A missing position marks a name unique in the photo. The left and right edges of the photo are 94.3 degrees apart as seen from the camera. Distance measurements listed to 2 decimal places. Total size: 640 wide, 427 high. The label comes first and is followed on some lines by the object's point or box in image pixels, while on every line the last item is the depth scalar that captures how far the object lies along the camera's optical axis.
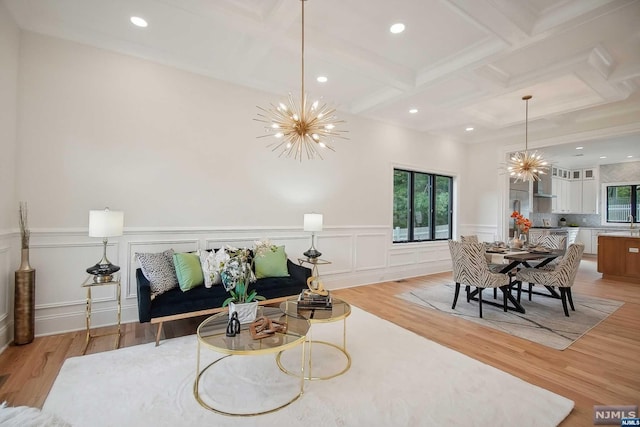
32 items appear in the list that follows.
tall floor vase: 2.83
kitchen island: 5.99
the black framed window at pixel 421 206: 6.40
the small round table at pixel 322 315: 2.45
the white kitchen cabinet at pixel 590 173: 9.57
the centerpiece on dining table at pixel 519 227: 4.79
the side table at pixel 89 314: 2.90
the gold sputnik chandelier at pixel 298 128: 3.03
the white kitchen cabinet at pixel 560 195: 9.67
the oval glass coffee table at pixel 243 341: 1.96
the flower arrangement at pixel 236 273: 2.32
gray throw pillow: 3.15
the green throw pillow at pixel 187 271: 3.27
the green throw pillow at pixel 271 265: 3.86
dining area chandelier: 5.22
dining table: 4.02
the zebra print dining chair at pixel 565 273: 3.88
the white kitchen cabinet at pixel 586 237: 9.61
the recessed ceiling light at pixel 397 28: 3.08
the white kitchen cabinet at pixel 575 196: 9.91
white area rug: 1.91
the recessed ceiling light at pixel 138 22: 2.99
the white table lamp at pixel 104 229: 2.83
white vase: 2.35
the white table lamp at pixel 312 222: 4.42
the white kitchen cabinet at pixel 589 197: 9.56
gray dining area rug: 3.33
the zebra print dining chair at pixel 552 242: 5.04
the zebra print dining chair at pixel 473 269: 3.87
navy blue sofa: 2.91
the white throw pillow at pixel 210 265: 2.36
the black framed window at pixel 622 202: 8.87
